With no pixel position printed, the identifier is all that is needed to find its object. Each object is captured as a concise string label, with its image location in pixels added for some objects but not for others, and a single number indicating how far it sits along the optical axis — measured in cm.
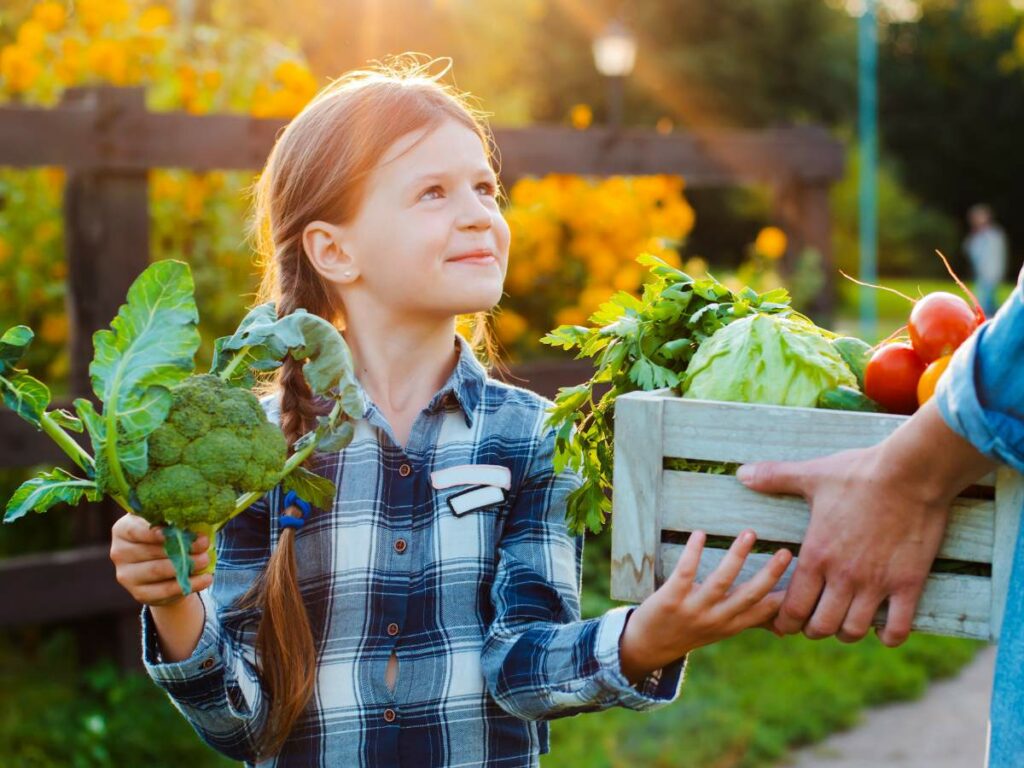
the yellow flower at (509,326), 626
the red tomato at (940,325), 168
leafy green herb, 190
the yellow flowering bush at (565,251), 647
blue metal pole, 2464
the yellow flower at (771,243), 750
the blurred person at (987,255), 2242
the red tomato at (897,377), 169
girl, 198
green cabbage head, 173
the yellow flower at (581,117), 729
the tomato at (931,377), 157
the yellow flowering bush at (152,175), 537
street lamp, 1038
